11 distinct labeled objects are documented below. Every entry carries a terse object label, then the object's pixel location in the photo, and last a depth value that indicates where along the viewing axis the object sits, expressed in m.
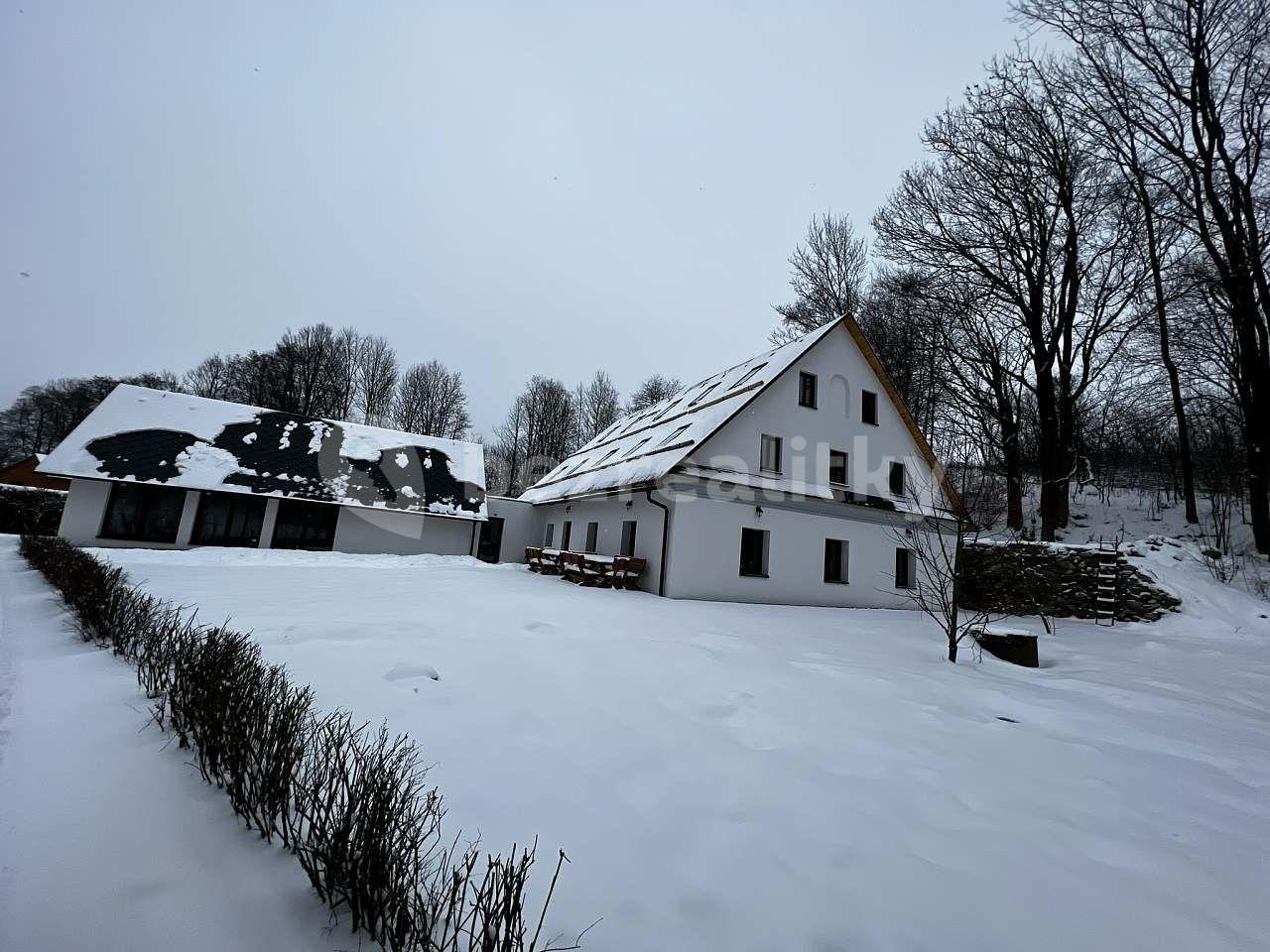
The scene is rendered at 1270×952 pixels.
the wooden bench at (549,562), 16.60
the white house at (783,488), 12.96
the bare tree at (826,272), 22.88
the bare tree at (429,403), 35.41
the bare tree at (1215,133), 13.55
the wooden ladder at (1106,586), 13.17
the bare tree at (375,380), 34.88
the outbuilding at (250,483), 17.19
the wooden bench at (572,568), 14.56
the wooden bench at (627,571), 13.45
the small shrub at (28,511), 21.62
